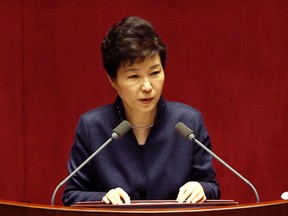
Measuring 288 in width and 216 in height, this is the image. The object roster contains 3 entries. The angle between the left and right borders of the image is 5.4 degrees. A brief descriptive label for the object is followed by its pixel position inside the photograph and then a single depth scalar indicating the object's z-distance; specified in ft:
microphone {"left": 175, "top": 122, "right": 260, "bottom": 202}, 24.49
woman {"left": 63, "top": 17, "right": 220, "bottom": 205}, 25.02
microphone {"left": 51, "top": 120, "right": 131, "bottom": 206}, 24.48
